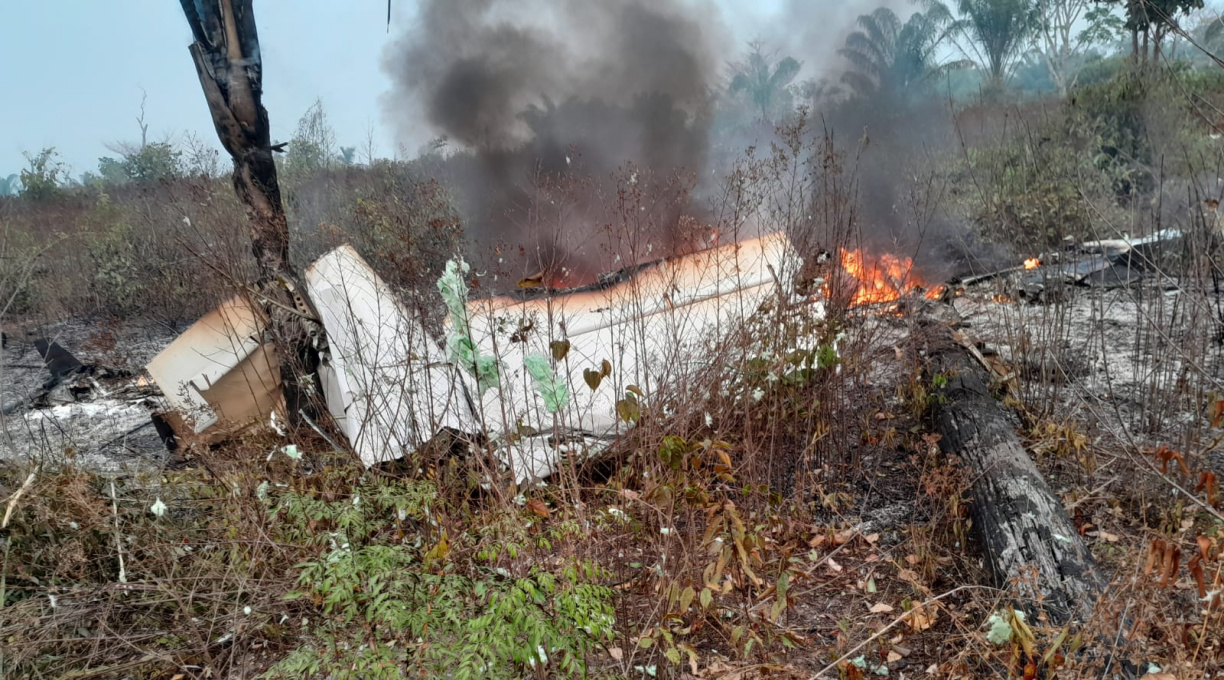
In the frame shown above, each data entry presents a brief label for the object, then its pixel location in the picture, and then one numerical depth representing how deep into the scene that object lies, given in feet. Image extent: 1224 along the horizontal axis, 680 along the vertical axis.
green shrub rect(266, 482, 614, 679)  7.00
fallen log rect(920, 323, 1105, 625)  8.52
